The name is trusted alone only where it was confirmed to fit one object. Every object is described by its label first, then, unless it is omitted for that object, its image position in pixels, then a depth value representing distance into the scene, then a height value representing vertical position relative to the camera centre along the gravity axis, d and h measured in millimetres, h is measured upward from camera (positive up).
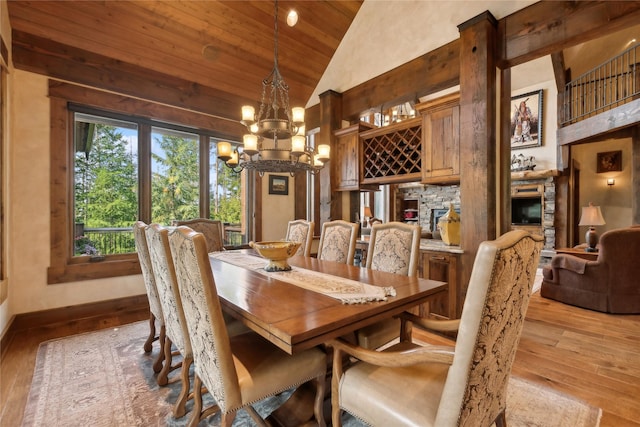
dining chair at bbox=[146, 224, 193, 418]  1506 -480
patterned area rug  1641 -1177
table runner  1467 -432
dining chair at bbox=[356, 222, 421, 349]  1883 -325
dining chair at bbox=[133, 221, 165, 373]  2020 -480
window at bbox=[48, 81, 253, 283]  3139 +485
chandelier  2215 +507
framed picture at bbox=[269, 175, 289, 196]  4914 +491
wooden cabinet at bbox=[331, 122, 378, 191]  4031 +790
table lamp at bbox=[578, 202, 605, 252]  5148 -81
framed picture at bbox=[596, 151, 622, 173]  7617 +1351
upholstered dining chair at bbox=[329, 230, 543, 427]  847 -552
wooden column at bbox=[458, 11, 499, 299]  2629 +706
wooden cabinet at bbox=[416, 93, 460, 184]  2932 +774
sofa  3350 -748
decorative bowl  2076 -285
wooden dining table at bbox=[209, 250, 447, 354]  1142 -445
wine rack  3430 +769
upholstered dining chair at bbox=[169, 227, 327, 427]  1124 -700
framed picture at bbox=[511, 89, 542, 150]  6746 +2192
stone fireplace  6641 +237
